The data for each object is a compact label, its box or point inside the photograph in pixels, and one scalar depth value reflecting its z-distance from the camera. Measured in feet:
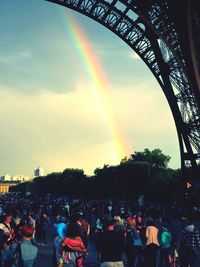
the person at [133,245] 23.99
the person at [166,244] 23.30
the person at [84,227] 28.74
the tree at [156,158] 239.56
